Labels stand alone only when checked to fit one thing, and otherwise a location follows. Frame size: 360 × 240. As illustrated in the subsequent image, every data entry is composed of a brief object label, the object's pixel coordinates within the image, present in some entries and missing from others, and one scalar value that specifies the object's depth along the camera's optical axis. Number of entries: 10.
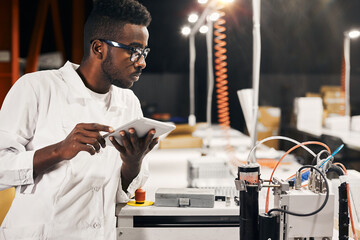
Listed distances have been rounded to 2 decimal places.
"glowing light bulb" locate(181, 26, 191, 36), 4.53
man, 1.31
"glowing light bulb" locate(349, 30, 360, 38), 5.55
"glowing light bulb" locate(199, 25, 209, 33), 4.17
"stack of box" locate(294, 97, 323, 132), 4.96
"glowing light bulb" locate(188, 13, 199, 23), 3.54
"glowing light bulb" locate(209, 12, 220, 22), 3.04
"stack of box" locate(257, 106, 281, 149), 5.61
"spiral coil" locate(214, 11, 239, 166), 2.51
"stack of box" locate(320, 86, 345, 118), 5.95
